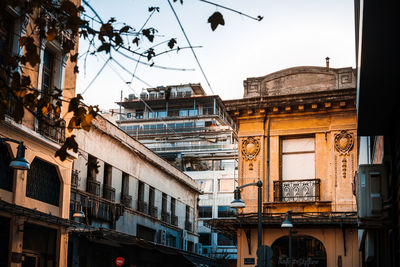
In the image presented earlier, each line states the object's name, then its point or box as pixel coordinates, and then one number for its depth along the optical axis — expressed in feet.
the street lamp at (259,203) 60.90
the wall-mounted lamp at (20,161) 48.26
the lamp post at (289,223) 68.54
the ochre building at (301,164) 76.95
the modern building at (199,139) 207.00
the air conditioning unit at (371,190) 29.68
